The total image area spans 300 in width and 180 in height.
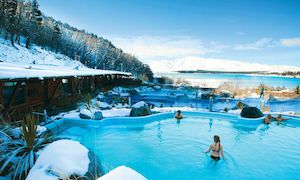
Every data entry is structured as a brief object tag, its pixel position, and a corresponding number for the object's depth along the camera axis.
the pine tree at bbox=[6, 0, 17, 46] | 34.97
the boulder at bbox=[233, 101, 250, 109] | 14.49
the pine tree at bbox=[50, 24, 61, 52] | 46.73
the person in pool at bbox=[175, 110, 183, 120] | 11.22
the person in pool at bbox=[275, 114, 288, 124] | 10.93
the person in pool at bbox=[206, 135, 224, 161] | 6.49
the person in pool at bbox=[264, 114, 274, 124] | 10.48
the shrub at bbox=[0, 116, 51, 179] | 3.68
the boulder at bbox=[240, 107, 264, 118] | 10.86
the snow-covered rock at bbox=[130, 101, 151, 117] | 10.49
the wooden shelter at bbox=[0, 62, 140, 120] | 6.67
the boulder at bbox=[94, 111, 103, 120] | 9.70
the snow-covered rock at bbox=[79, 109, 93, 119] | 9.61
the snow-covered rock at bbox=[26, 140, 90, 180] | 3.04
